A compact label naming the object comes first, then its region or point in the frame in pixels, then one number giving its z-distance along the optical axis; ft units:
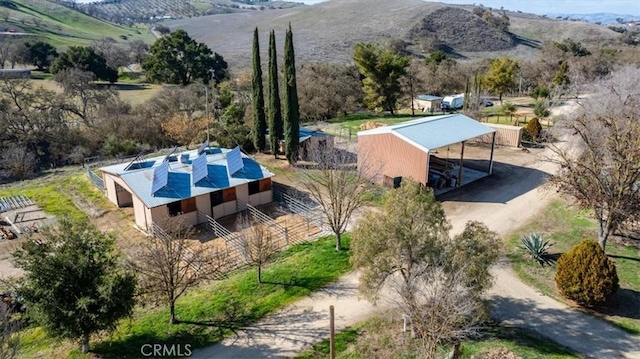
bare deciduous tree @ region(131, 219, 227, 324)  45.73
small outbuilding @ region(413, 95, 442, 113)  168.76
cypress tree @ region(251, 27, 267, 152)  106.11
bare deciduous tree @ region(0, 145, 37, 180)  108.78
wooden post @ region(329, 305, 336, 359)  34.27
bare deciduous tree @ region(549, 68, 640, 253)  54.90
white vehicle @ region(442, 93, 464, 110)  168.45
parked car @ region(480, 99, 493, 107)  162.79
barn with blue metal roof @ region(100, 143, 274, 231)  72.90
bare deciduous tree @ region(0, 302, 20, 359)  32.46
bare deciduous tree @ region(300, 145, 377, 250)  62.80
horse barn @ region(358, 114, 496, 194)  81.71
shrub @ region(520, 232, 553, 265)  59.76
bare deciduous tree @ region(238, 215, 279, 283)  54.90
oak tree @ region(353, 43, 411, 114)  147.13
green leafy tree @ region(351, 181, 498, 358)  37.70
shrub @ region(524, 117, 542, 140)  115.96
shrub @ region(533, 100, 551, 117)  135.33
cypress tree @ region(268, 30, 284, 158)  102.17
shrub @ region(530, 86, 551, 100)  171.32
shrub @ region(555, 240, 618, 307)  48.14
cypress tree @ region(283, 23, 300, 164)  98.53
